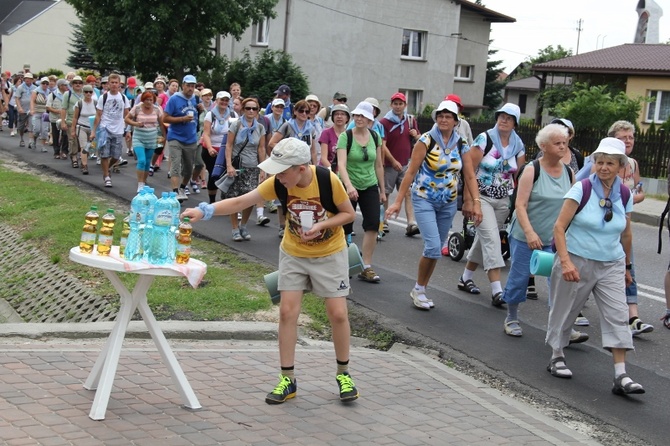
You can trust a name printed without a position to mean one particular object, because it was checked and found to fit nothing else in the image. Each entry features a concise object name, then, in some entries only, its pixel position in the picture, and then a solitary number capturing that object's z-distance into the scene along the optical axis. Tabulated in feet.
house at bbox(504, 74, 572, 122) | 213.34
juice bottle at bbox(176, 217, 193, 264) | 18.38
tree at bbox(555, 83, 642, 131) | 89.61
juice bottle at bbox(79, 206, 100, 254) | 18.61
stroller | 37.06
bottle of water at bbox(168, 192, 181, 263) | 18.33
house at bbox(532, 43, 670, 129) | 118.62
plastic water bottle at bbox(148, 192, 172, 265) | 18.15
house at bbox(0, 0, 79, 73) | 241.96
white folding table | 17.67
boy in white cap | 19.66
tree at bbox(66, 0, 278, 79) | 125.39
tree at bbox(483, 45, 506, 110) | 219.61
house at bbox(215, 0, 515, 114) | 144.36
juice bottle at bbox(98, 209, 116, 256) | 18.48
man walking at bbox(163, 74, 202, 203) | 49.29
